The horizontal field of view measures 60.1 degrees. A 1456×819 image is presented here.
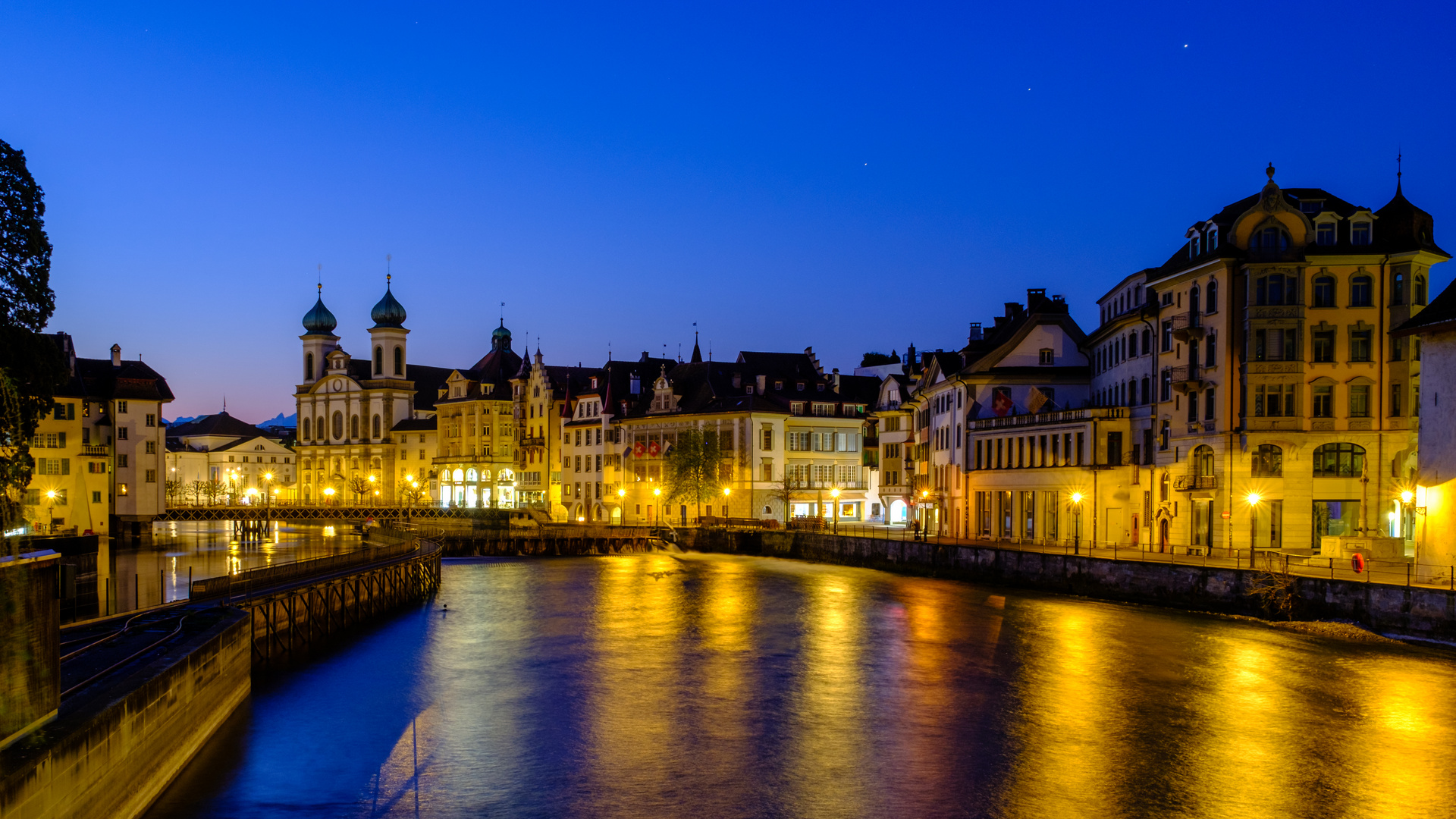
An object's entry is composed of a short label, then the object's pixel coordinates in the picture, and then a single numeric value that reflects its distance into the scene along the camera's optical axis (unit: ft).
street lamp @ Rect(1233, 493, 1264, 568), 166.81
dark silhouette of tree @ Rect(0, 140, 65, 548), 120.57
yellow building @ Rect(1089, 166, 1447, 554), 162.91
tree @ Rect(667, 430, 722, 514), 310.04
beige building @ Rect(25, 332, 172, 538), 292.40
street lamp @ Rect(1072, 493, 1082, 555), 197.77
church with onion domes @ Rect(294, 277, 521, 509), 423.23
